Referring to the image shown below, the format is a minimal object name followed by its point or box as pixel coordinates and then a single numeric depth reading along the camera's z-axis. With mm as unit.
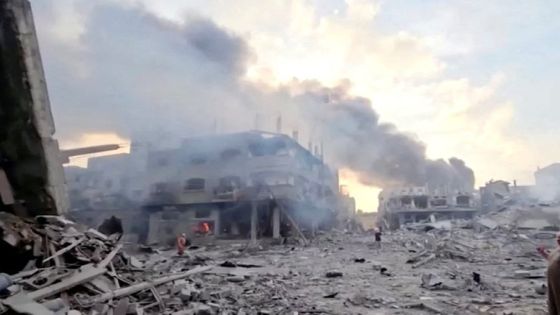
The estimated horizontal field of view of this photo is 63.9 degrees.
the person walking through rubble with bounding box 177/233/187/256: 17578
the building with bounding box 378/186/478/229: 48125
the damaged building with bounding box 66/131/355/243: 29953
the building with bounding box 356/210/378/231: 78175
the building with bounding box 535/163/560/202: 50688
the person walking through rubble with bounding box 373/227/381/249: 22892
